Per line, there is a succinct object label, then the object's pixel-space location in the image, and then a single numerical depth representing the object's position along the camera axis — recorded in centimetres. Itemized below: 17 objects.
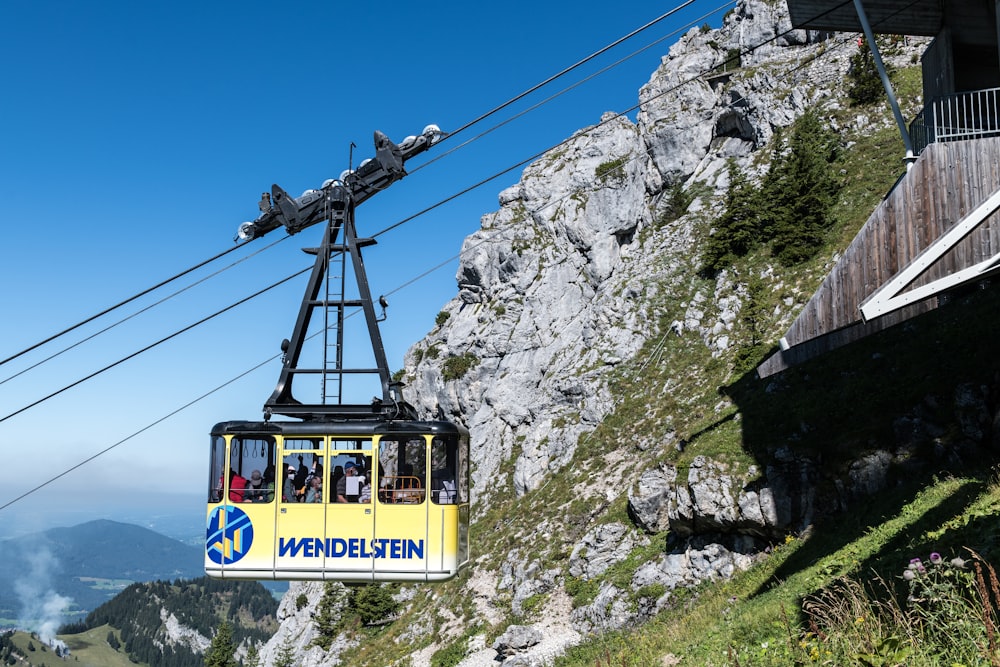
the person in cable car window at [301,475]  1268
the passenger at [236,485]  1287
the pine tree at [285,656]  4291
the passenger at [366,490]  1255
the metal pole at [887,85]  1416
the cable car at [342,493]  1235
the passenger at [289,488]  1268
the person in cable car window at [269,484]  1277
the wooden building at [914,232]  1274
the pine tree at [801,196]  3384
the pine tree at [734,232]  3728
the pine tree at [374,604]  3816
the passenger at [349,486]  1258
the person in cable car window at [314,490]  1265
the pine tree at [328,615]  4150
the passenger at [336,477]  1259
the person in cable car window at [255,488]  1282
